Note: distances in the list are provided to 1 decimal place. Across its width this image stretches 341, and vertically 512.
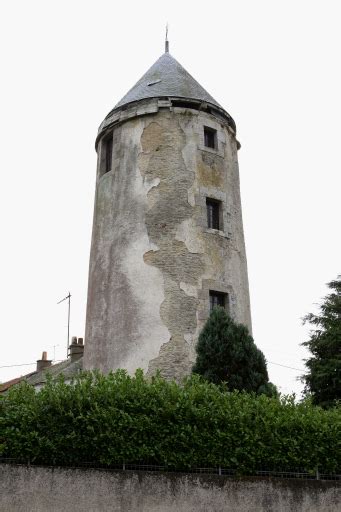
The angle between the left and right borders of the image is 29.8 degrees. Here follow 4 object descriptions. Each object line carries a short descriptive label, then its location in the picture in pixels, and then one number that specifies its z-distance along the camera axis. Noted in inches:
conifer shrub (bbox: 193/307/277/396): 668.1
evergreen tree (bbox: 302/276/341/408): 1149.7
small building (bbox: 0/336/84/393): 1258.5
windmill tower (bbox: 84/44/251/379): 799.1
